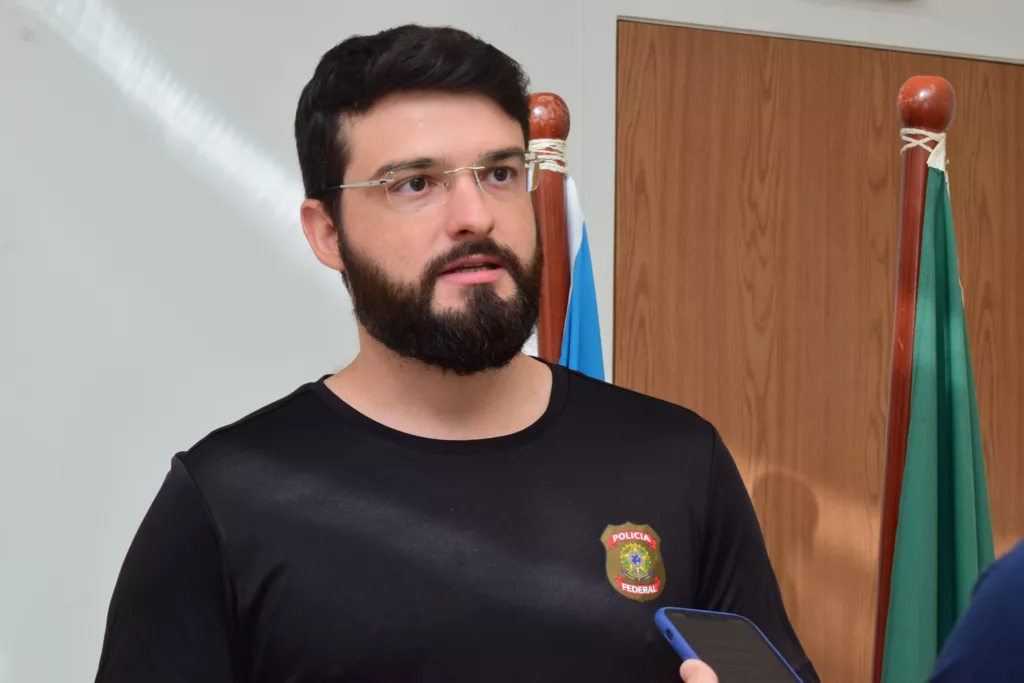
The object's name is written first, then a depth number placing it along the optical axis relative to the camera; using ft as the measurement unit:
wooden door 8.29
